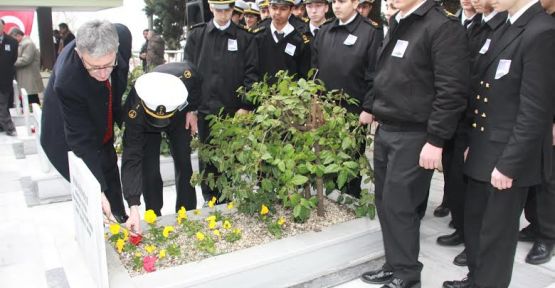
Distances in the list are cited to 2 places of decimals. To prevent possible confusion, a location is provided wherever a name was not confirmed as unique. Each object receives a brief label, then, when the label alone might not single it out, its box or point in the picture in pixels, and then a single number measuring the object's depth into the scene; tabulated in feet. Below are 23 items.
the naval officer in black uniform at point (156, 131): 8.42
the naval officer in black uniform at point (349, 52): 11.55
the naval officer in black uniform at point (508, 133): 6.69
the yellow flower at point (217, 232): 8.63
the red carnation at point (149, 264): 7.74
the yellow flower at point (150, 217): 8.55
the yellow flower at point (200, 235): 8.46
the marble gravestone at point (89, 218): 6.66
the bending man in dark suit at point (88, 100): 7.32
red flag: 53.52
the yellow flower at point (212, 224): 8.85
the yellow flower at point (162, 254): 7.95
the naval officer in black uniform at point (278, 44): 14.46
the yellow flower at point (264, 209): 9.39
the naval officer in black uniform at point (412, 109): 7.37
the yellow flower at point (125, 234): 8.57
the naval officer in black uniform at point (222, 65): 12.96
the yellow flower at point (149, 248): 8.10
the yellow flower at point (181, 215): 9.45
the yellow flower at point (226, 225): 9.05
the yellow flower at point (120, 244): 8.20
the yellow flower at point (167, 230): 8.58
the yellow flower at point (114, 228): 8.08
